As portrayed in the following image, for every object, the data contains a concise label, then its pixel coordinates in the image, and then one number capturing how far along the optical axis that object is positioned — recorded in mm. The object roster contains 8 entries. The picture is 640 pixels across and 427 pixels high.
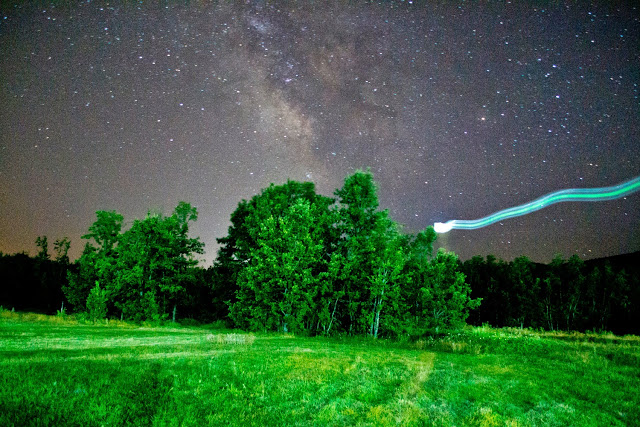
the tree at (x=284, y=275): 34750
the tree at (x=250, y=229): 38844
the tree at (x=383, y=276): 34688
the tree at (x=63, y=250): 95875
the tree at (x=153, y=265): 48188
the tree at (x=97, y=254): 55072
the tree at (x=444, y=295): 50281
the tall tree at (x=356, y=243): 36156
